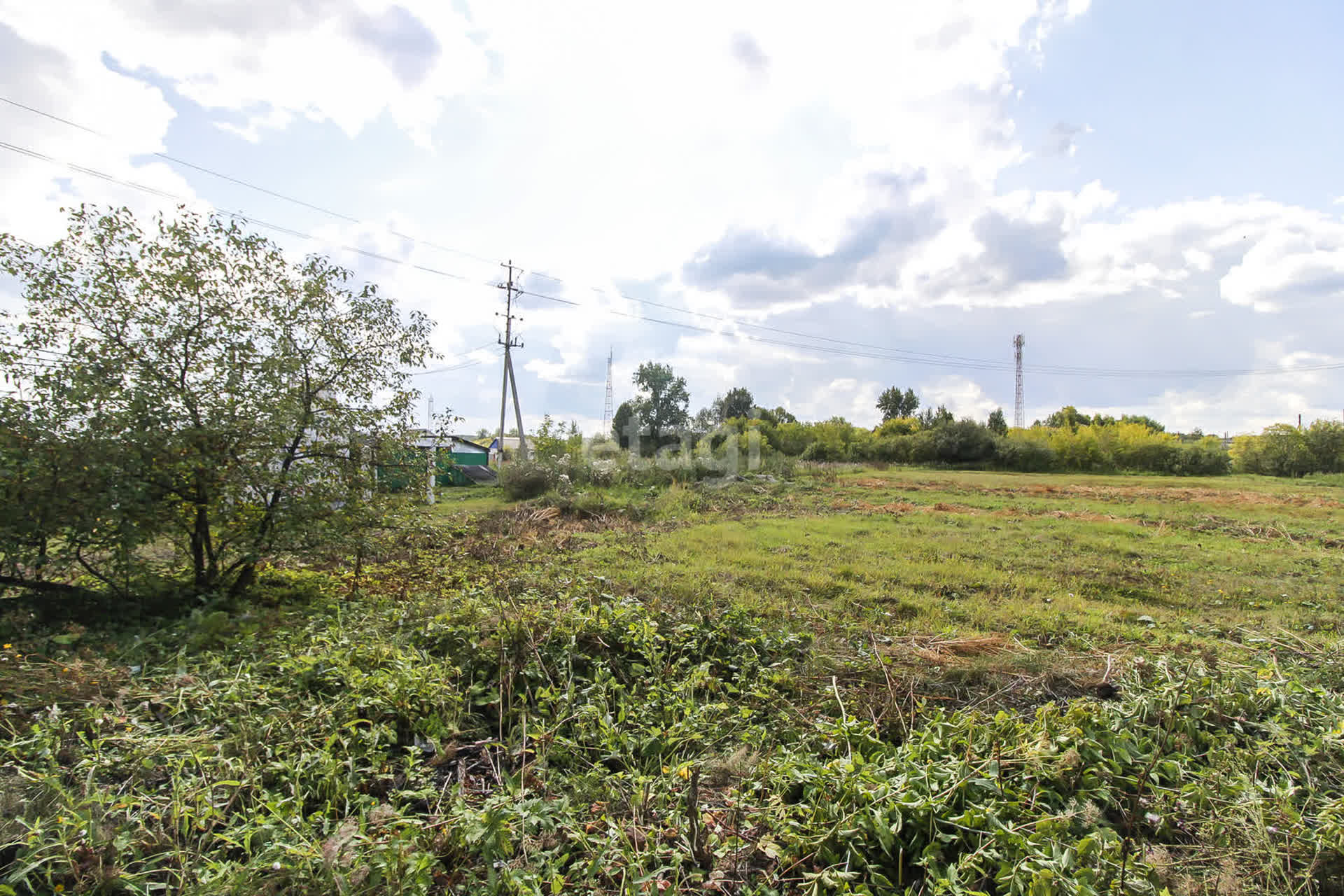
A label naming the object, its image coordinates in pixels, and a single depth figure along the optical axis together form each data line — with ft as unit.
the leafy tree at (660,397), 174.50
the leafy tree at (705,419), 169.89
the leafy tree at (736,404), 185.37
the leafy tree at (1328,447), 98.68
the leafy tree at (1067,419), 163.43
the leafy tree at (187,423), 14.53
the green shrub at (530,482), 55.01
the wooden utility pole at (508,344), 88.58
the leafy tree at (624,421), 159.74
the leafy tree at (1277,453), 99.14
